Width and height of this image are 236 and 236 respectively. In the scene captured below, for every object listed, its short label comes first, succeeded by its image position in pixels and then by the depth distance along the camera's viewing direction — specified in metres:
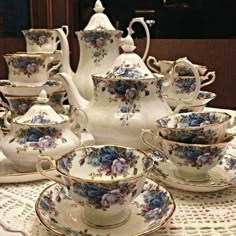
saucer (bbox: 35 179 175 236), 0.52
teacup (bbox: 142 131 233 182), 0.63
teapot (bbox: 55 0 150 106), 0.97
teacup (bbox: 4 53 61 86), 0.95
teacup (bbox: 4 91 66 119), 0.85
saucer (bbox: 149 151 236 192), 0.63
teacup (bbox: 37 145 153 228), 0.51
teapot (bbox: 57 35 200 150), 0.77
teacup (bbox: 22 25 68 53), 1.13
